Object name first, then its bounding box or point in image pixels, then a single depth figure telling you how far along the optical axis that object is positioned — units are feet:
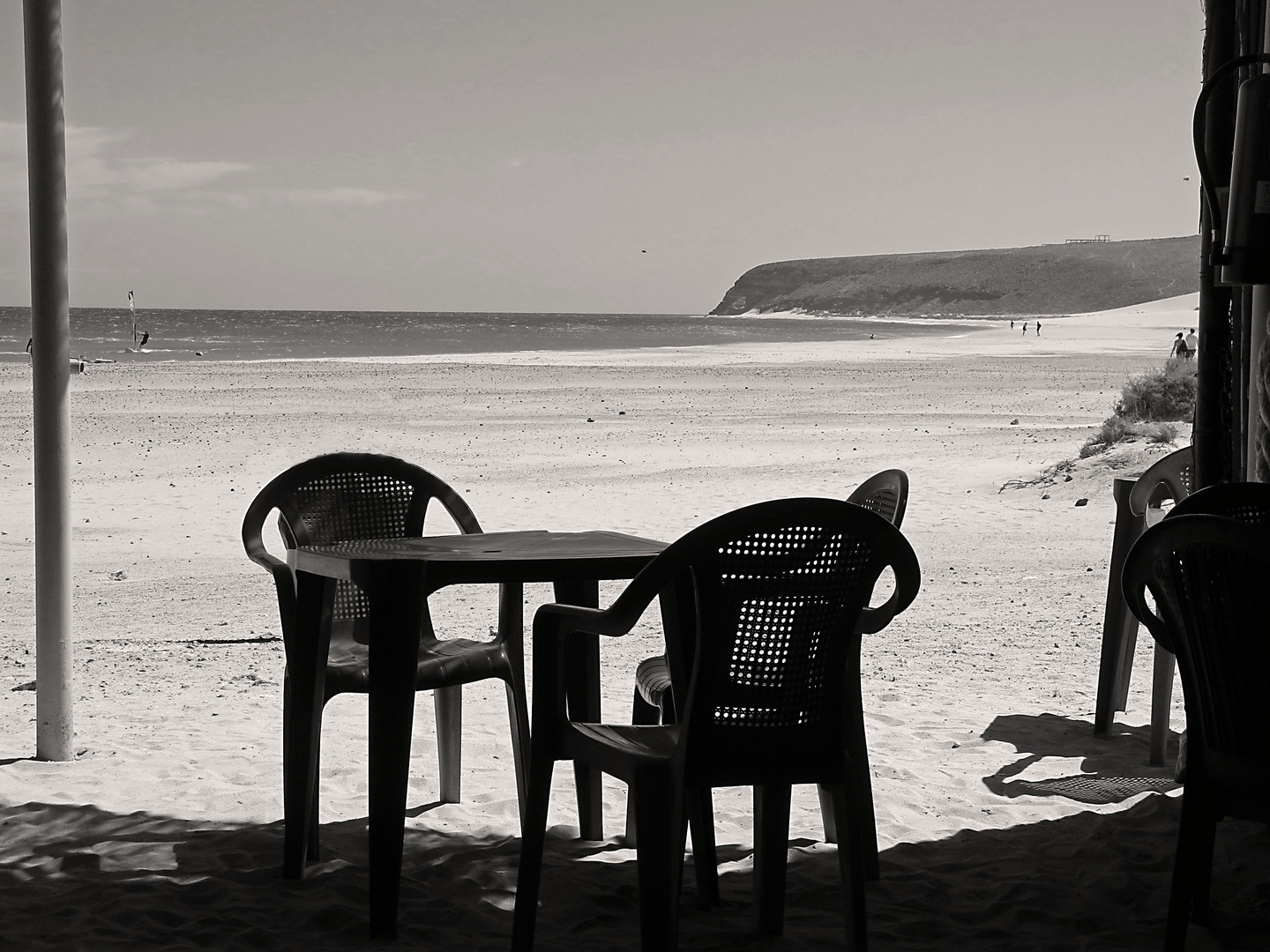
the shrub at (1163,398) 49.03
